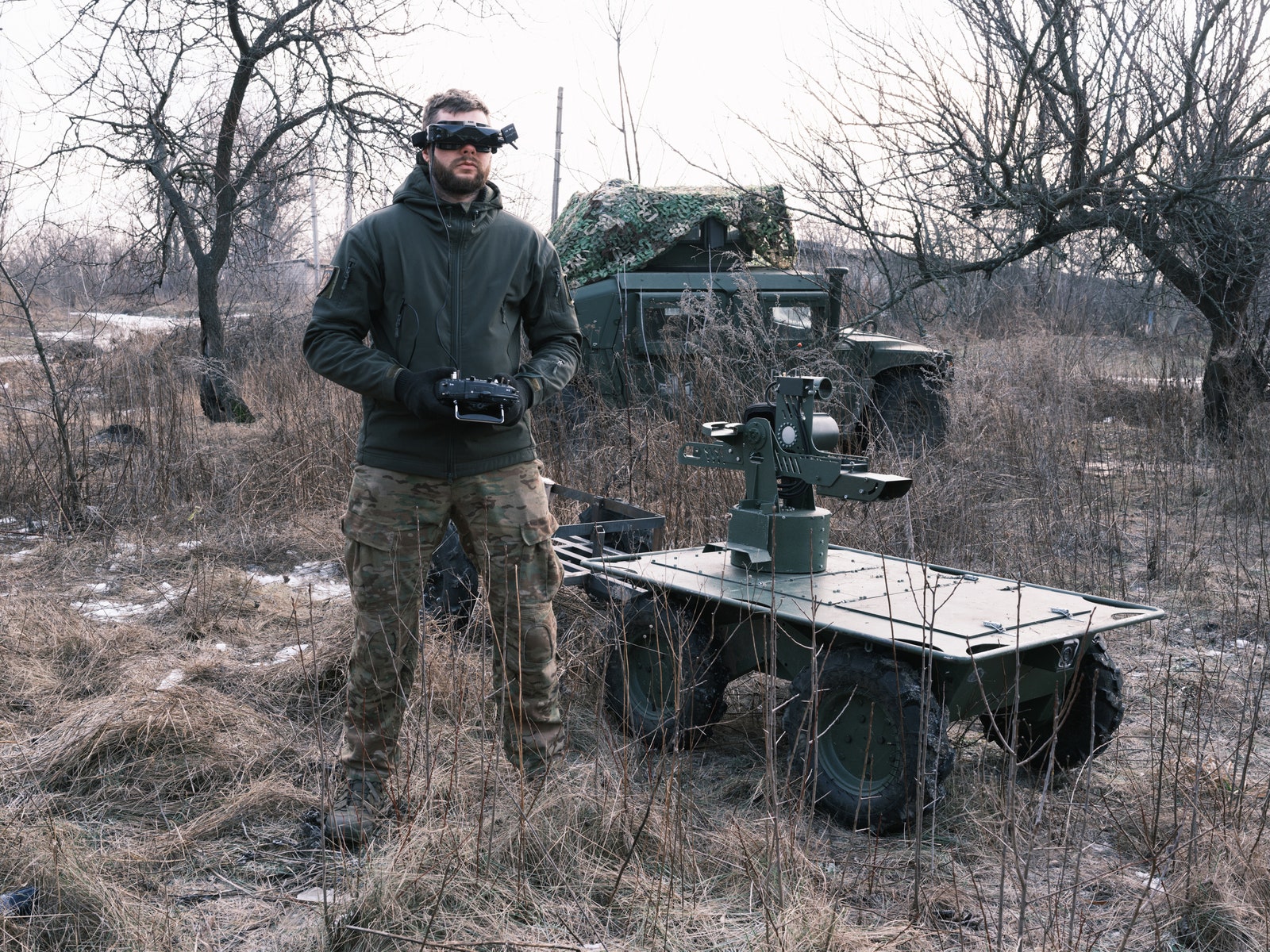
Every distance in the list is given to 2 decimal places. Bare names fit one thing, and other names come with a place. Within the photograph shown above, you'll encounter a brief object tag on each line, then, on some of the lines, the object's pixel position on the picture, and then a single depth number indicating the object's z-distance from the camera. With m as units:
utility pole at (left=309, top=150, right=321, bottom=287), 10.52
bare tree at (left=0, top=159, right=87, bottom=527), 6.60
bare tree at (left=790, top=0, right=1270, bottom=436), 7.62
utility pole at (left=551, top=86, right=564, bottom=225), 20.03
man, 2.89
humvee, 8.16
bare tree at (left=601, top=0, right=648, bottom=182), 7.46
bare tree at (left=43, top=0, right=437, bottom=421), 9.95
